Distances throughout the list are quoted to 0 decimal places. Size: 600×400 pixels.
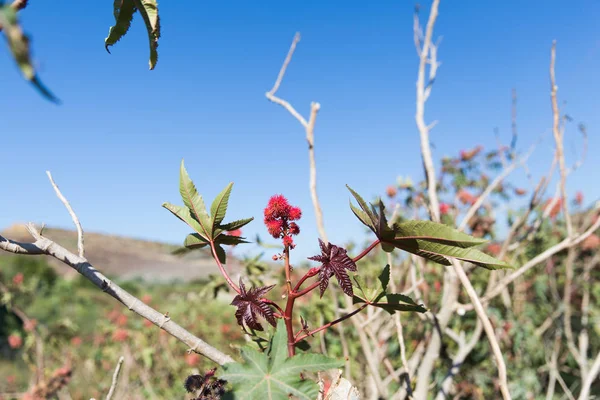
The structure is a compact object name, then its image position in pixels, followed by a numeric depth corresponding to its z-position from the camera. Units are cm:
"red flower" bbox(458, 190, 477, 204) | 396
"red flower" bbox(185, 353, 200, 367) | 369
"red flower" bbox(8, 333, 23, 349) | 384
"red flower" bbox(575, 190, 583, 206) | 471
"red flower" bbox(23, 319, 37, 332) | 300
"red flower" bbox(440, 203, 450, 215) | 358
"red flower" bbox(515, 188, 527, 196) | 485
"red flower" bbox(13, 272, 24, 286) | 382
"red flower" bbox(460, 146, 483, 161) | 471
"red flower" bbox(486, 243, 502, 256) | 375
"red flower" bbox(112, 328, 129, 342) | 402
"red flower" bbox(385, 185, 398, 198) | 404
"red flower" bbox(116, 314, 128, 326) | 457
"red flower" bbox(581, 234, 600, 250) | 332
